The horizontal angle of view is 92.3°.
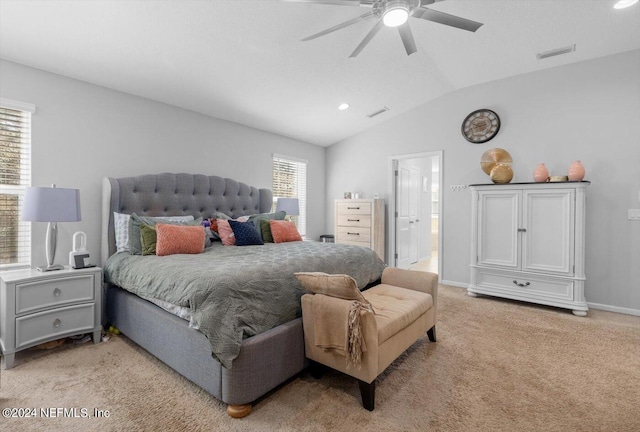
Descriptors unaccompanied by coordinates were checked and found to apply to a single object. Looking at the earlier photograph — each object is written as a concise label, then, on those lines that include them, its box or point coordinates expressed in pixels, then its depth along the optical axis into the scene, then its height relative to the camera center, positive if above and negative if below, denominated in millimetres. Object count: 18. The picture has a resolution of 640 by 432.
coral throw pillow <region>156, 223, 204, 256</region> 2705 -235
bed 1660 -590
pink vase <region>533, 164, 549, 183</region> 3576 +498
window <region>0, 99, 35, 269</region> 2588 +298
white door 5383 +28
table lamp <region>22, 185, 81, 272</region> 2314 +36
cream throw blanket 1710 -644
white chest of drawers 5047 -128
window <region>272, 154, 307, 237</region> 5102 +574
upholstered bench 1718 -681
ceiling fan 2014 +1377
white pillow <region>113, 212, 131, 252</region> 2924 -162
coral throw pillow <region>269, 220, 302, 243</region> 3566 -204
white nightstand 2162 -711
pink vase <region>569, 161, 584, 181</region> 3395 +502
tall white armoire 3324 -309
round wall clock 4195 +1256
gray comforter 1651 -446
